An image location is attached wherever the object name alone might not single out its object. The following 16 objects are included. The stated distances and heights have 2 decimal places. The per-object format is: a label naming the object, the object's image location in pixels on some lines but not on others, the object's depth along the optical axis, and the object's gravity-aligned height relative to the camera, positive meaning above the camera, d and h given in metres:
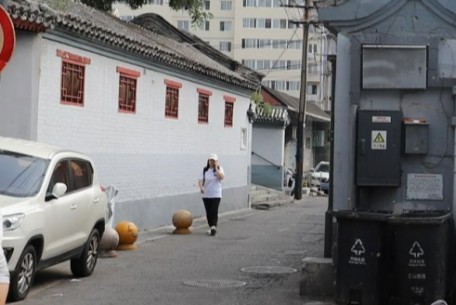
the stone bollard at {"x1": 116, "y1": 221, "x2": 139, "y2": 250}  14.60 -1.49
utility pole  35.00 +1.14
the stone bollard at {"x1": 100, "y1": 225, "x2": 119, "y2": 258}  13.27 -1.49
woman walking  17.58 -0.72
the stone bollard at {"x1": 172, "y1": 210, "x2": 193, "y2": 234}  17.94 -1.50
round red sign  7.62 +1.06
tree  25.52 +4.72
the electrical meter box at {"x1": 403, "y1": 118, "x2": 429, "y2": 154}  10.23 +0.31
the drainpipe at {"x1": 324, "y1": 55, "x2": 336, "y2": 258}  10.81 -0.64
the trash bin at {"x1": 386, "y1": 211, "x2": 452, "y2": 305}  8.86 -1.05
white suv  9.22 -0.74
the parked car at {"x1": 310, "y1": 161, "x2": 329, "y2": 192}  41.56 -0.87
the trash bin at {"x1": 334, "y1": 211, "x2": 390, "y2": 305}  8.98 -1.07
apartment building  78.44 +11.97
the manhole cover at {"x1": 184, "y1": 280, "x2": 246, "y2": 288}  11.16 -1.79
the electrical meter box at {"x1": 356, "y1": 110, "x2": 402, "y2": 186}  10.25 +0.13
